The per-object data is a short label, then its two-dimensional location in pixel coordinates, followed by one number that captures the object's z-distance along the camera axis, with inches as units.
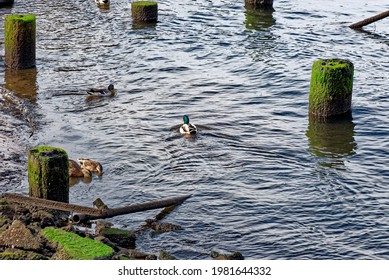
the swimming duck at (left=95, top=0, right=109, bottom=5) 1086.6
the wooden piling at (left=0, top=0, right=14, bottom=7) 1077.8
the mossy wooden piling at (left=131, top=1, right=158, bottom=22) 1001.5
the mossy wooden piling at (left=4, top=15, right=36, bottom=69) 797.2
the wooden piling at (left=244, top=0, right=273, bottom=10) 1077.1
